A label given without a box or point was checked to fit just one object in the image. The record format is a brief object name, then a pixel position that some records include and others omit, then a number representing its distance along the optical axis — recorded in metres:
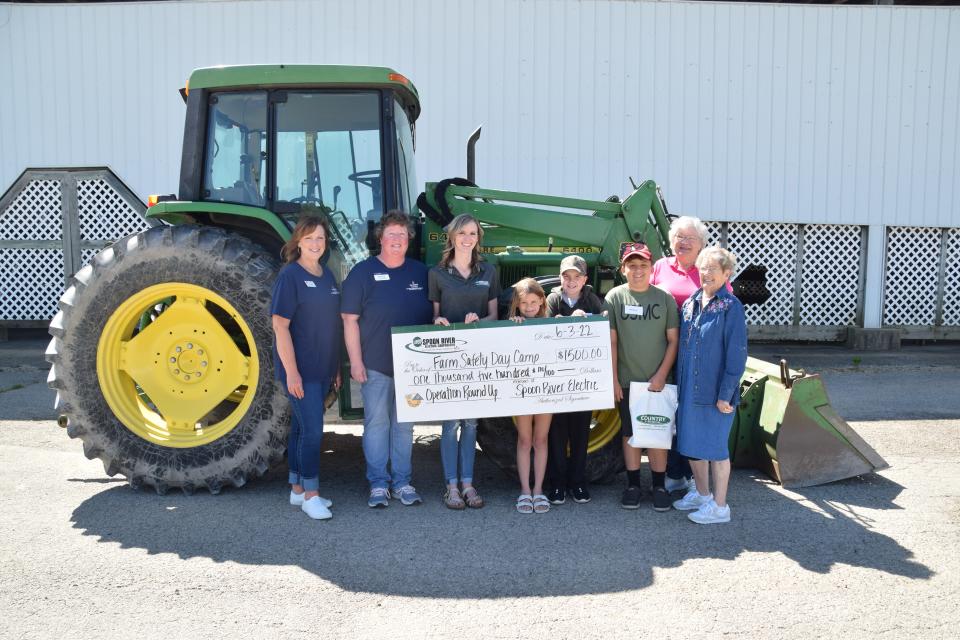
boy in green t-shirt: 4.28
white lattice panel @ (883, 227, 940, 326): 10.79
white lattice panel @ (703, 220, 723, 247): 10.61
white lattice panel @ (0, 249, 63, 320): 10.74
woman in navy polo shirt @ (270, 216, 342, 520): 4.07
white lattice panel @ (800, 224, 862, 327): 10.74
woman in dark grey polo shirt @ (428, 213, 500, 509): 4.21
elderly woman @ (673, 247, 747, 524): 4.00
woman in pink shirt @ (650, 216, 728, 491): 4.54
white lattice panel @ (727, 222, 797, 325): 10.69
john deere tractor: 4.48
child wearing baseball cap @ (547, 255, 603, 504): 4.41
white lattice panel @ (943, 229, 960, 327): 10.81
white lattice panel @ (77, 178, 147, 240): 10.63
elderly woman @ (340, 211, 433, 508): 4.18
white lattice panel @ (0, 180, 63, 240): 10.62
